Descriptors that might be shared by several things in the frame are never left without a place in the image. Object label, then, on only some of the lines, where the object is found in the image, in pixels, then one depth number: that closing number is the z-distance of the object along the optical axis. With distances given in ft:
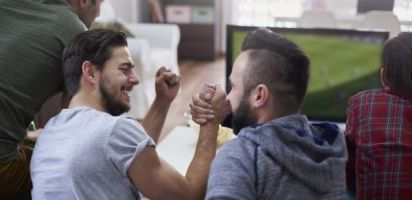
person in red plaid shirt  4.93
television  6.95
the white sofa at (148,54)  13.48
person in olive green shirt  5.26
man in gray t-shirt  4.10
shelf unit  21.08
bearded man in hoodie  3.48
